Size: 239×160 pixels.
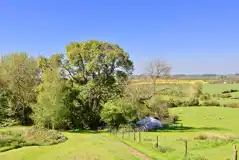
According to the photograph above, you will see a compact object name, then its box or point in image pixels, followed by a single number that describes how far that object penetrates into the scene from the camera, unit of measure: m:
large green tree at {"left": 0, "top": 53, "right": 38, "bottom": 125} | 43.97
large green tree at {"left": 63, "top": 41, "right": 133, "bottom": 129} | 40.75
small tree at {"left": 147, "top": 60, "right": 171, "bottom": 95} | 46.31
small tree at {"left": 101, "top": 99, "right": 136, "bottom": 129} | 37.53
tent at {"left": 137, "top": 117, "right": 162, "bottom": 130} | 40.42
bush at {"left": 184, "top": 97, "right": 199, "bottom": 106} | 77.12
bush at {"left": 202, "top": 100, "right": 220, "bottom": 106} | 77.12
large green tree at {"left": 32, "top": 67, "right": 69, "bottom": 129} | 38.25
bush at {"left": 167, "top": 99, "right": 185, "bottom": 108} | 75.01
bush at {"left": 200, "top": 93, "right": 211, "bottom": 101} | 83.78
